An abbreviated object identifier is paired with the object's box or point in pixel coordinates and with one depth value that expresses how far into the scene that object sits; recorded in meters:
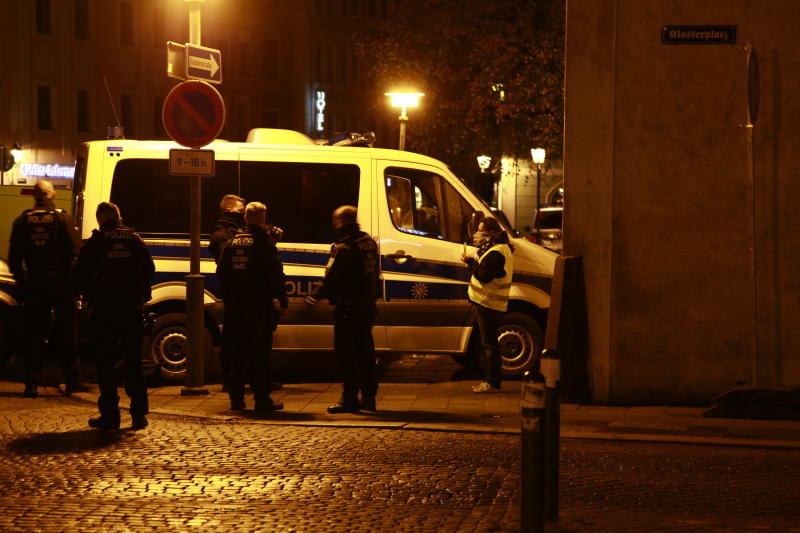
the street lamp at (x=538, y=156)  33.09
